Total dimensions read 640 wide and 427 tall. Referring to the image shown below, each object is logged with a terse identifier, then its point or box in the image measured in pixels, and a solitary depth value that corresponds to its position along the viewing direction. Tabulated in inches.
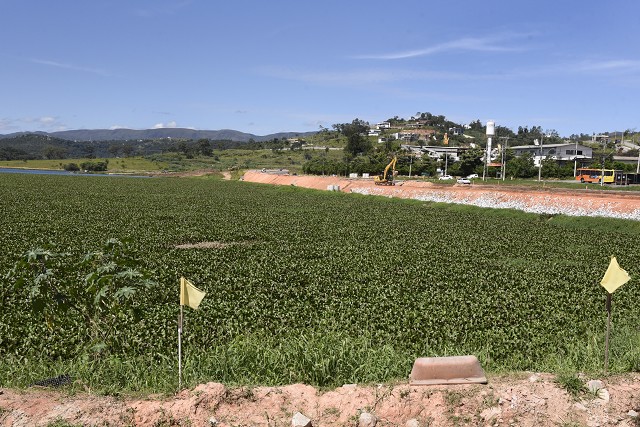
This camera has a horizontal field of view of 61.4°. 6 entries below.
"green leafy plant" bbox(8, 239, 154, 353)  295.7
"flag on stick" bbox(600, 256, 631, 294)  282.4
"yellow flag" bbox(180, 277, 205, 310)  264.7
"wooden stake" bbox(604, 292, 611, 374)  287.3
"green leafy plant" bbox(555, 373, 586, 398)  251.9
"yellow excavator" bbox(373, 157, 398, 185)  2430.4
